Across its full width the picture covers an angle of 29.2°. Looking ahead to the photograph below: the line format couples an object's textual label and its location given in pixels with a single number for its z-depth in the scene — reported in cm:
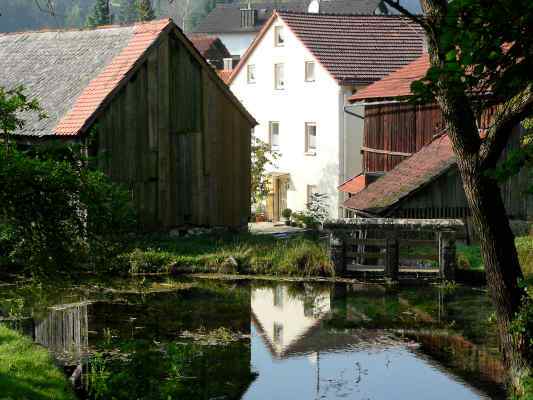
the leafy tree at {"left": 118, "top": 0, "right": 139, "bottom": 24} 13656
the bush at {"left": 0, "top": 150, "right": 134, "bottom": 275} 1279
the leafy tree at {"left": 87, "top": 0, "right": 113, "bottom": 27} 10617
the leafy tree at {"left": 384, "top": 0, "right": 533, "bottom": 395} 891
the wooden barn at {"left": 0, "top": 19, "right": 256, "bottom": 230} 2956
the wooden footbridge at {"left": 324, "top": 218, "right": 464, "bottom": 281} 2566
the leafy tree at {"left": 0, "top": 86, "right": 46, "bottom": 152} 1346
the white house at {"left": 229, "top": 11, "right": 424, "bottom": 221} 4150
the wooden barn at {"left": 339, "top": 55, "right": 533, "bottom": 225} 2820
